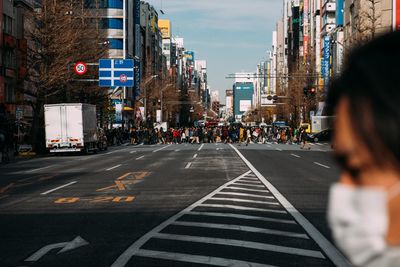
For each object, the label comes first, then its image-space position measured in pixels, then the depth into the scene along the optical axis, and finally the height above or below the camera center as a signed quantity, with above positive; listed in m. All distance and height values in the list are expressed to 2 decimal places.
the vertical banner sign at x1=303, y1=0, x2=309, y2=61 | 138.38 +19.67
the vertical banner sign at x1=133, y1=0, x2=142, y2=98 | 107.09 +13.16
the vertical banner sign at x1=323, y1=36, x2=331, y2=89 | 91.06 +8.66
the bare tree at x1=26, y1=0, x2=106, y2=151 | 40.69 +4.07
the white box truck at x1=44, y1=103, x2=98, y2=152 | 39.12 -1.03
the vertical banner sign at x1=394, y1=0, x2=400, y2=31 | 67.88 +11.04
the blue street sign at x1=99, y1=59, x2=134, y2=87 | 46.06 +2.80
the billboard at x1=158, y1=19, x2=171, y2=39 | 191.21 +25.56
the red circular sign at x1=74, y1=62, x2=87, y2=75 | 40.34 +2.77
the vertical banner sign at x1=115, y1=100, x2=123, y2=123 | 73.25 +0.02
